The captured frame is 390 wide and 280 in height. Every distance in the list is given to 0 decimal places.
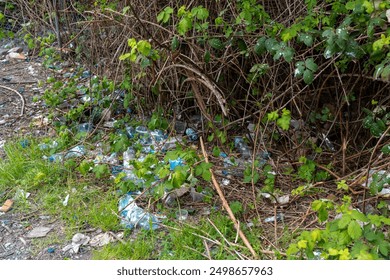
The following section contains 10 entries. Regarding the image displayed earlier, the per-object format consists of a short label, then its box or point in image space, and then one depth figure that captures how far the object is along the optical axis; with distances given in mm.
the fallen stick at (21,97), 4648
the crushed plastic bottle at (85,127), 4230
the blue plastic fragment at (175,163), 3242
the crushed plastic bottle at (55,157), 3818
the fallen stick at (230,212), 2883
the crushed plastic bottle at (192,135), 4125
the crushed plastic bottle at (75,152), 3873
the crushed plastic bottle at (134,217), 3176
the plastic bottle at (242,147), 3936
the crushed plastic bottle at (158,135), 4041
